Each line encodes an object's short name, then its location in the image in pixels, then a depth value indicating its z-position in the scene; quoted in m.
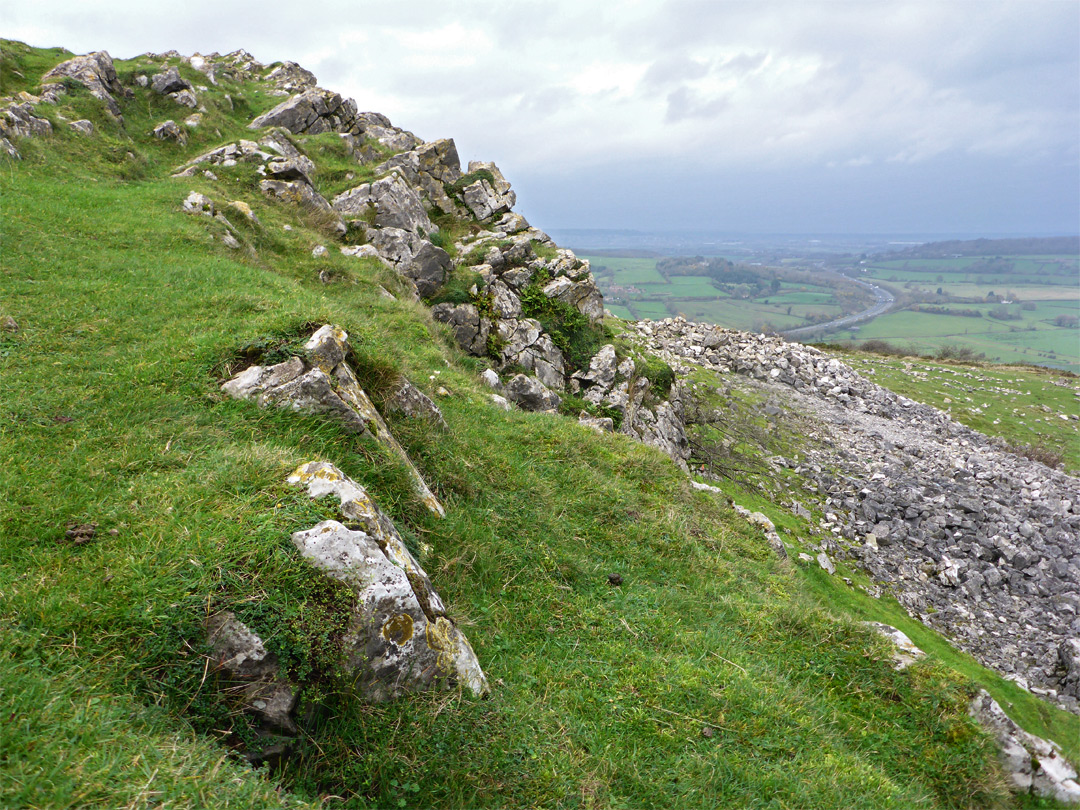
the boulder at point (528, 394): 20.09
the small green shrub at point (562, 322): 25.02
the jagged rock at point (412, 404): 9.47
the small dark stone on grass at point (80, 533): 4.80
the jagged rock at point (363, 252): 21.72
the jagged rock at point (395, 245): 23.11
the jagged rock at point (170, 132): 24.09
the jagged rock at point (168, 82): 26.66
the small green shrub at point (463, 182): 30.47
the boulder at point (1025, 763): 7.68
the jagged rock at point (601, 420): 20.54
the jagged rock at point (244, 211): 19.02
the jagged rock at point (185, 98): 26.75
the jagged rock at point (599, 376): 24.44
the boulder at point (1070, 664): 17.42
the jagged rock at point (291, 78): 38.34
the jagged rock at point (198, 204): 17.61
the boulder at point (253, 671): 4.20
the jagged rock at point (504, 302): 23.62
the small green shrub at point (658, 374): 28.61
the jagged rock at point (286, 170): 23.73
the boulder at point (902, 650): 8.24
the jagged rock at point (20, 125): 18.17
